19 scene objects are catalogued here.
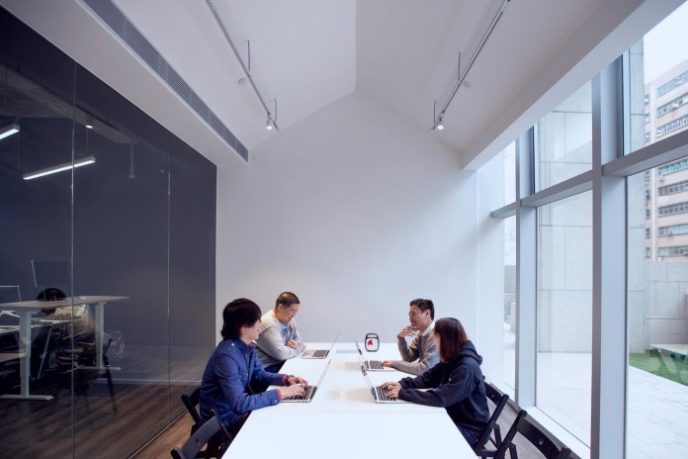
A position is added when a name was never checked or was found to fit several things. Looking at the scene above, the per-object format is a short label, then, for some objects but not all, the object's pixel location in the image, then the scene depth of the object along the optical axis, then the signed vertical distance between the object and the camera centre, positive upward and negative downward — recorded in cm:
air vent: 226 +118
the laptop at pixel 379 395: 238 -102
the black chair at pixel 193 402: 236 -109
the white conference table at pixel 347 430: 177 -101
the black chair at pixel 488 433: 229 -118
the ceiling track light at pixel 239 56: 262 +140
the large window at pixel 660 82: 238 +98
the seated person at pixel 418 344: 301 -96
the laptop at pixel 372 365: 310 -108
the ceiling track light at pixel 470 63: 244 +132
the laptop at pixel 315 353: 352 -114
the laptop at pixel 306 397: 237 -102
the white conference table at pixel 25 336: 209 -59
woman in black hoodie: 232 -94
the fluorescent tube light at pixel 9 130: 200 +50
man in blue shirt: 227 -91
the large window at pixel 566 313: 345 -78
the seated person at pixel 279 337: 350 -98
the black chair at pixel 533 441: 177 -103
